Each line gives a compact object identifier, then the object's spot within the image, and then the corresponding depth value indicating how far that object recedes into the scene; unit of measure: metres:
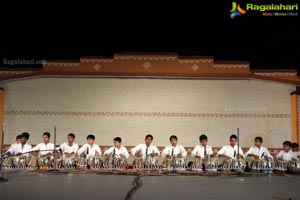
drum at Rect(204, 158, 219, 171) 9.44
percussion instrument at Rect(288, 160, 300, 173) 9.19
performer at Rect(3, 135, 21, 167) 9.22
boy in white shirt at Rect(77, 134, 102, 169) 9.49
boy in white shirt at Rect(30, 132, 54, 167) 9.29
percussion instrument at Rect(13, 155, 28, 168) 9.23
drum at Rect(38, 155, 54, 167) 9.23
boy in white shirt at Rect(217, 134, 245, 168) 9.45
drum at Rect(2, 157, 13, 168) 9.16
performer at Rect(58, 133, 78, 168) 9.60
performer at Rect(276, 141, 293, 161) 9.85
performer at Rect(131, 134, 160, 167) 9.55
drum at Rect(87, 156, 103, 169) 9.47
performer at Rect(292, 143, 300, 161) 9.73
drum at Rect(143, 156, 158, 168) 9.48
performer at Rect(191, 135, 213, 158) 9.94
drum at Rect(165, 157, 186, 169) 9.53
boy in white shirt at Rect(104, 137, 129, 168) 9.53
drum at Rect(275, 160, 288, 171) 9.52
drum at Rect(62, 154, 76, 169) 9.31
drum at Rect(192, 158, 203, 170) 9.61
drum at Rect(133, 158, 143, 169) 9.60
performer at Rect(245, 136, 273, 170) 9.23
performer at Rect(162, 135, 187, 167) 9.57
